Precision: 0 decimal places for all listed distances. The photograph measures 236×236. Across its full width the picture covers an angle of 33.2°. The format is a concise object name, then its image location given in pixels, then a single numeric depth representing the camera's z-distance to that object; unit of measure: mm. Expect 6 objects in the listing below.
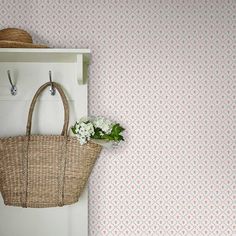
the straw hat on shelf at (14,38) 1748
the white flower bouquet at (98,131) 1766
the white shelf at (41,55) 1749
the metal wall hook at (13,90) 1973
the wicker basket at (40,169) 1776
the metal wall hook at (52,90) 1978
